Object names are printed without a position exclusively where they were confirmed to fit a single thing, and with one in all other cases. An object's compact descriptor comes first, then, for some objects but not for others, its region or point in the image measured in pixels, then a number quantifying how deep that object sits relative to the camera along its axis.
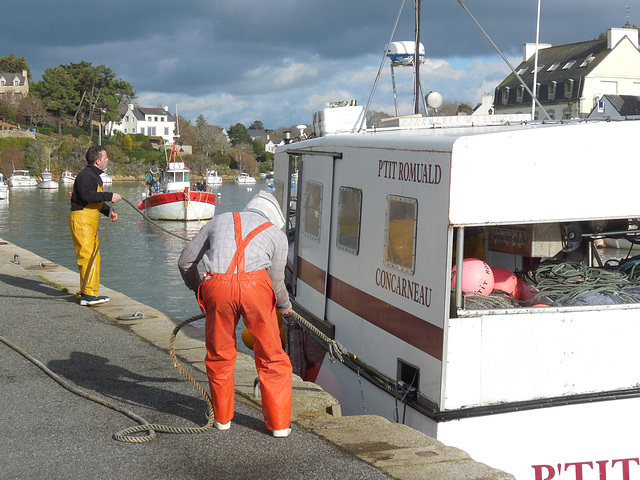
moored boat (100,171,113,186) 86.07
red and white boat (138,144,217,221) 44.78
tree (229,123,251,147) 164.16
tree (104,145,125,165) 100.20
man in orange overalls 4.86
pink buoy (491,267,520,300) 6.60
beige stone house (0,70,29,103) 123.50
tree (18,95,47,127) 110.38
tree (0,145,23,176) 90.31
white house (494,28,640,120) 59.19
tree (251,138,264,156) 150.75
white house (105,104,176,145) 135.12
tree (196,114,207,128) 152.00
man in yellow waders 9.80
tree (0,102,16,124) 110.31
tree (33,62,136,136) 111.27
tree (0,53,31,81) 133.38
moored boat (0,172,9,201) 59.42
